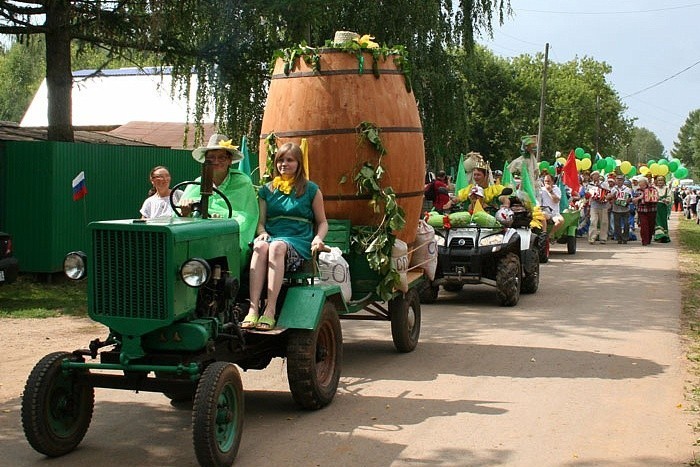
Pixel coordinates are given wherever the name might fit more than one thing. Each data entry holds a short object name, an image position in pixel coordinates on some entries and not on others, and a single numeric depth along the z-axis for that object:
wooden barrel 8.34
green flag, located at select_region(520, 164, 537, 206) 16.88
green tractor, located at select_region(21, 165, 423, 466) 5.63
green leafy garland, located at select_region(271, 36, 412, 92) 8.42
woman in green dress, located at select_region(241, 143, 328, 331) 7.23
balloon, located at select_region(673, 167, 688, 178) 41.56
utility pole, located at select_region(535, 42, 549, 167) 44.28
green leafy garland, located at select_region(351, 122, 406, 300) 8.24
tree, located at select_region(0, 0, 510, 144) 15.34
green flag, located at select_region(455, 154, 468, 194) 14.88
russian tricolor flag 14.45
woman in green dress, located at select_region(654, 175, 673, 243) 25.78
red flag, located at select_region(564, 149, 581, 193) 26.00
